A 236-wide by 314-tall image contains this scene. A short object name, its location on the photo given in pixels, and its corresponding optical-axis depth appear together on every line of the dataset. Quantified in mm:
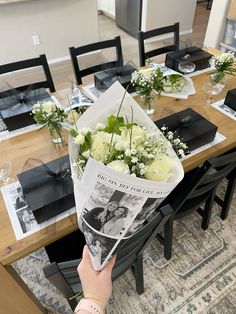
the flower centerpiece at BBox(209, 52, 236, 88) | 1428
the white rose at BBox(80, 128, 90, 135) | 660
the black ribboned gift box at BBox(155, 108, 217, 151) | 1165
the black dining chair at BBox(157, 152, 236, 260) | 967
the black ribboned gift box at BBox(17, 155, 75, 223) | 880
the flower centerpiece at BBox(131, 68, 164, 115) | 1302
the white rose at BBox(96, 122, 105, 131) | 705
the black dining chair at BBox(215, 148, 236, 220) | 1487
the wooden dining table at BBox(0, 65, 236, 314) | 854
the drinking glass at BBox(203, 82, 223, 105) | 1559
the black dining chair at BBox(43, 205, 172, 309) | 731
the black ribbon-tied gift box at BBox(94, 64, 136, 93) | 1523
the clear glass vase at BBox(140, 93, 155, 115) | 1359
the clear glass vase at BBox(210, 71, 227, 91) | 1455
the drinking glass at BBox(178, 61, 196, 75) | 1686
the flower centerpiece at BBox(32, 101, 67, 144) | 1093
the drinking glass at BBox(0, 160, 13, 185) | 1064
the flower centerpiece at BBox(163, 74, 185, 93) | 1521
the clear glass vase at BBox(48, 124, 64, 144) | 1150
